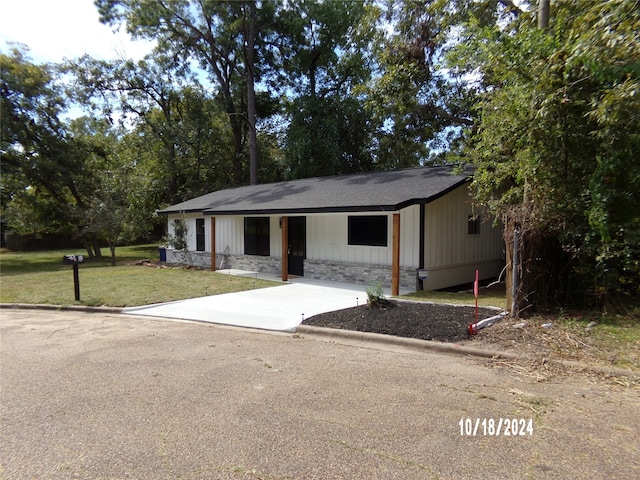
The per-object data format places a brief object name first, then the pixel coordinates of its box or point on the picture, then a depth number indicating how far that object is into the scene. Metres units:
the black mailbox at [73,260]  9.85
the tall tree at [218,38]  26.70
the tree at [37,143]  21.62
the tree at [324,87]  24.75
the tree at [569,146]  5.29
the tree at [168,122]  28.03
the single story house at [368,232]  10.88
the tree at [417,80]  14.80
